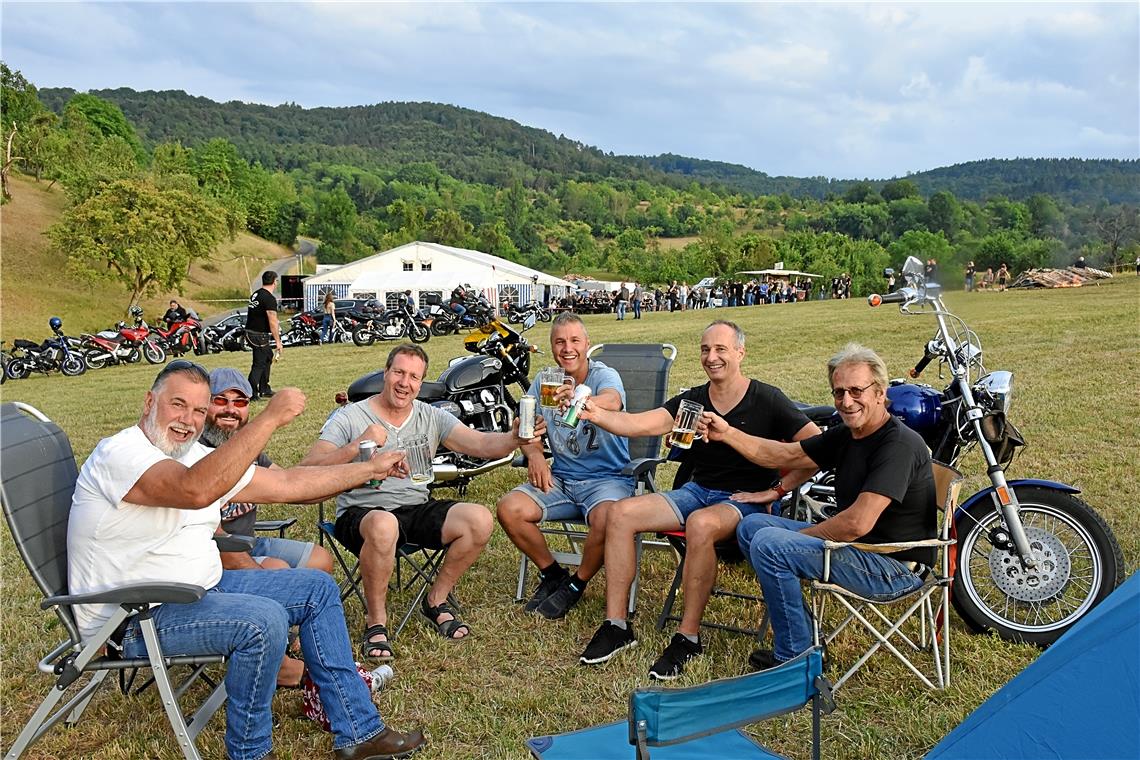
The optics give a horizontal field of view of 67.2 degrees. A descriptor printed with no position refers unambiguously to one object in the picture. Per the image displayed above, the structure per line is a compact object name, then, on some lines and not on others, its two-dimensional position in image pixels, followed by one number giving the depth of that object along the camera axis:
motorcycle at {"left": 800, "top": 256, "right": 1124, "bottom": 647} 3.34
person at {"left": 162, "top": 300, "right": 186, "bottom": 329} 19.31
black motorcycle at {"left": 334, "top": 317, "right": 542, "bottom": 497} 5.73
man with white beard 2.40
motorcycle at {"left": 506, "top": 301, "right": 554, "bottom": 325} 31.24
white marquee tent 34.00
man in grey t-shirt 3.56
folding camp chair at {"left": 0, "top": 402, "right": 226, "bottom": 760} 2.38
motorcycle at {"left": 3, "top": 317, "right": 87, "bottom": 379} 16.67
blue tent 1.76
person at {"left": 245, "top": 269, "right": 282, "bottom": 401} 11.05
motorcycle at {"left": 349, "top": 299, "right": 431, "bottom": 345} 19.86
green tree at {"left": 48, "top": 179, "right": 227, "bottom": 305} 31.73
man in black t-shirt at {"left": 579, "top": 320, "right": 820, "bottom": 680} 3.42
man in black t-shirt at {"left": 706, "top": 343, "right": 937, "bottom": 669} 3.00
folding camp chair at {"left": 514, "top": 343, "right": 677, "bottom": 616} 4.68
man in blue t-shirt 3.92
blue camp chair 1.61
